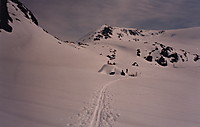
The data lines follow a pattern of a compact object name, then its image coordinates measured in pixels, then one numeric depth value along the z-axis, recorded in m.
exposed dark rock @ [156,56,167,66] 160.32
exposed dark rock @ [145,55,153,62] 157.85
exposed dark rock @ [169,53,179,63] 172.15
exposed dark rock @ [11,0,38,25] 88.10
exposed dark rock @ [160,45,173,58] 174.62
